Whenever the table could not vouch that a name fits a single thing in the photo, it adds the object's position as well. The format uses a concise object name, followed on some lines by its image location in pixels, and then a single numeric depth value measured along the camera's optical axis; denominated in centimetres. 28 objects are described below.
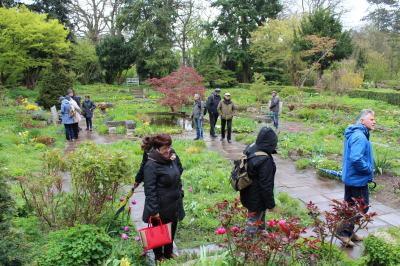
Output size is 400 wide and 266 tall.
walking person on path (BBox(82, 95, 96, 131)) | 1327
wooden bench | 3609
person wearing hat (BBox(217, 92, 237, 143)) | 1129
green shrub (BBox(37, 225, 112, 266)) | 363
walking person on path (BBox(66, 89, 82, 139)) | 1152
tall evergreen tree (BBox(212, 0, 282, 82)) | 3562
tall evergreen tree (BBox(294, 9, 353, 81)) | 2932
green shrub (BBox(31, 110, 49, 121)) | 1522
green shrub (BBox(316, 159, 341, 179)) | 779
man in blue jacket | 430
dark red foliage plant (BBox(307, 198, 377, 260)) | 353
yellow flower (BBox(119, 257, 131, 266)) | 328
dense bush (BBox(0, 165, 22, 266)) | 309
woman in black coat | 383
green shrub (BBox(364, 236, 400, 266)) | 359
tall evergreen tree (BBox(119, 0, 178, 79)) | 3366
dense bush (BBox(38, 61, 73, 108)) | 1811
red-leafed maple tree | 1814
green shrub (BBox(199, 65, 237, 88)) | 3528
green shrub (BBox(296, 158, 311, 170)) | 845
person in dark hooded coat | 396
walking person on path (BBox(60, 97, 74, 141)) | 1134
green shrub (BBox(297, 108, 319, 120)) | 1686
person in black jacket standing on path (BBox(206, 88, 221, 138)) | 1200
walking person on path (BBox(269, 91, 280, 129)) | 1409
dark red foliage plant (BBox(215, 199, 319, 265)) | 322
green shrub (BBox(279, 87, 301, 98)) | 2545
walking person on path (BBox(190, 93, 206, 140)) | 1172
